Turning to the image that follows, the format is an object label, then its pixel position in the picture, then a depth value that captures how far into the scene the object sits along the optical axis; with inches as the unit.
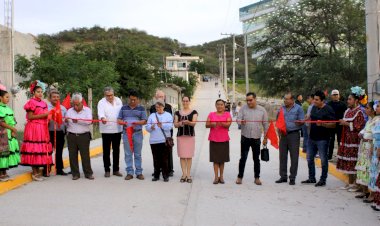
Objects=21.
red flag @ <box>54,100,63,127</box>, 366.9
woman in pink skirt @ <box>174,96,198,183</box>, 364.2
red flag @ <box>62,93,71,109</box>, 414.3
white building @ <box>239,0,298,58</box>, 2549.2
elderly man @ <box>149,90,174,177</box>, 382.0
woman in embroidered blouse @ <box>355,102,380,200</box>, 287.8
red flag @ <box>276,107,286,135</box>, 363.9
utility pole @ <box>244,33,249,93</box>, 1509.6
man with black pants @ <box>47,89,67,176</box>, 380.5
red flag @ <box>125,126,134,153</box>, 377.7
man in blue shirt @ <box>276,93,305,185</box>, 363.6
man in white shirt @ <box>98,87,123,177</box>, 382.3
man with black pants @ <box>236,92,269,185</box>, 359.3
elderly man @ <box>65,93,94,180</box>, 373.1
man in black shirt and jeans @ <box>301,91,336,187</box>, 350.1
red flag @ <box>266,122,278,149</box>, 374.0
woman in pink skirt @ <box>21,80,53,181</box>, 351.3
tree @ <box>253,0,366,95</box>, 1012.5
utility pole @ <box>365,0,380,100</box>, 373.4
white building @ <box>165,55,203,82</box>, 4250.7
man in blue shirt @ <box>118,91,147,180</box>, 378.6
